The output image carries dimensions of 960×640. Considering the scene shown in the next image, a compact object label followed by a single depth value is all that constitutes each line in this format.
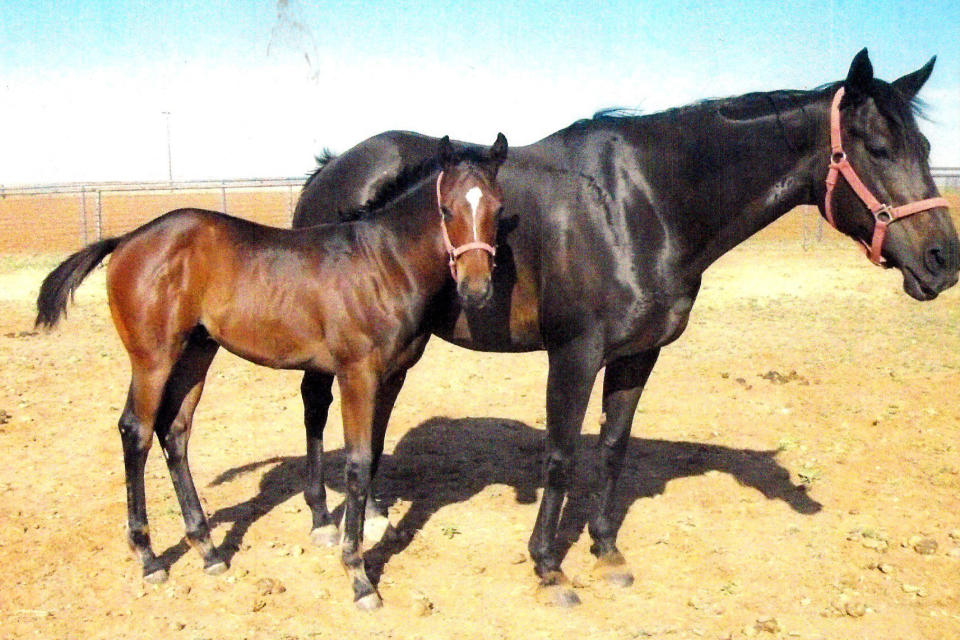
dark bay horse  3.60
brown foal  3.95
